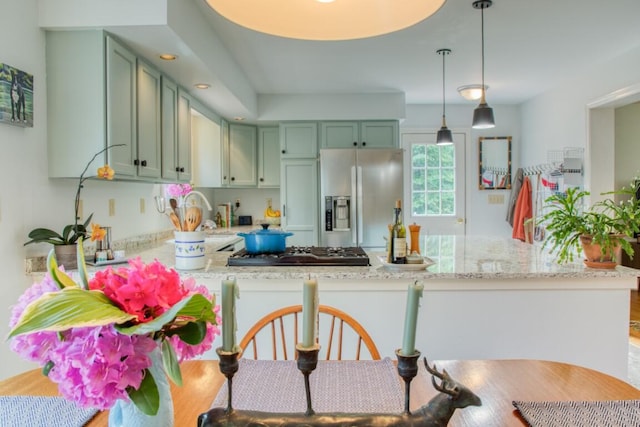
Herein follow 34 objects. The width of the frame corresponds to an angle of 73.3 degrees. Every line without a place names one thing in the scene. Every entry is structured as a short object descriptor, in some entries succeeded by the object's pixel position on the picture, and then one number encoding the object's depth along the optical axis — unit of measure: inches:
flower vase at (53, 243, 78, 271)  77.0
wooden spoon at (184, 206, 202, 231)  76.6
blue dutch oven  88.8
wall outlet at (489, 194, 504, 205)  211.3
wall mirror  210.7
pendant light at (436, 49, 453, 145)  149.1
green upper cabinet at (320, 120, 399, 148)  181.0
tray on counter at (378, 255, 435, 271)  77.7
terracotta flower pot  76.9
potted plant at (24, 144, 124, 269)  76.5
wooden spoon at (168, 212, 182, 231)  76.9
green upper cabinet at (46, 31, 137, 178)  83.4
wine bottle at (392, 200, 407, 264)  79.7
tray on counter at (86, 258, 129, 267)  82.1
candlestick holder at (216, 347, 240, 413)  23.6
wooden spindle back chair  77.7
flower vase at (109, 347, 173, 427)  27.4
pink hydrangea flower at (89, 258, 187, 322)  24.0
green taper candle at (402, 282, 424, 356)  22.5
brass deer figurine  23.1
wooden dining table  37.4
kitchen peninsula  77.9
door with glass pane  210.4
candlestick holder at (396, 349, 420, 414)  23.4
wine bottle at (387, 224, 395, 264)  80.6
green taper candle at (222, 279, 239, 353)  22.9
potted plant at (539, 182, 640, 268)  72.7
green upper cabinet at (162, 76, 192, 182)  112.7
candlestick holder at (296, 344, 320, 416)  22.1
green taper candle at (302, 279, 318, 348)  21.1
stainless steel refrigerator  168.6
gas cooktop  82.4
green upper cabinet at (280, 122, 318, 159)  182.4
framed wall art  70.5
